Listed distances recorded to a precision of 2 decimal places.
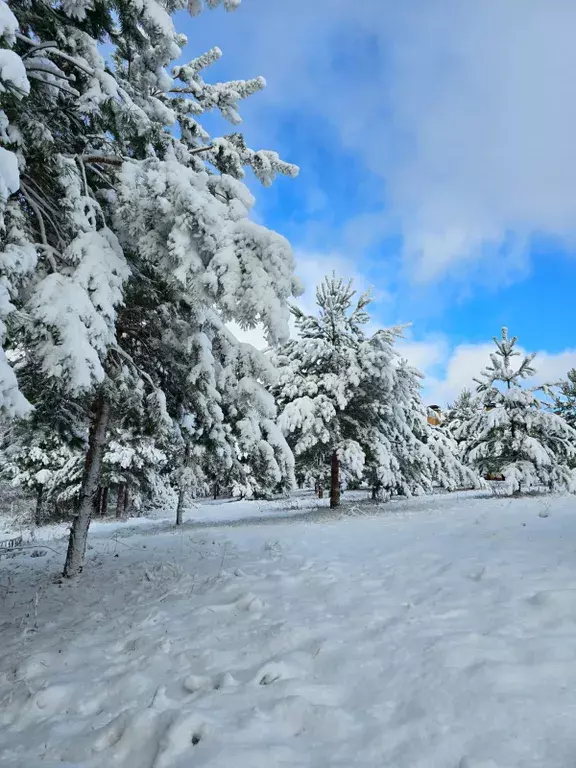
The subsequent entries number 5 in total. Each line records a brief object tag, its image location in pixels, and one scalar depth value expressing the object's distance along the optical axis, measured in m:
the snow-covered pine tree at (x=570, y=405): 34.41
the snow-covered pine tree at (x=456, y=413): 42.41
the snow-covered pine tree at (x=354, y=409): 14.26
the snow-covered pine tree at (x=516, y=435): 17.69
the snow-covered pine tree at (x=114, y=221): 4.41
